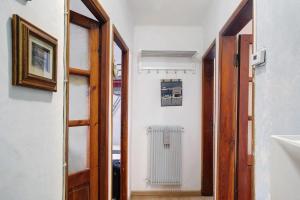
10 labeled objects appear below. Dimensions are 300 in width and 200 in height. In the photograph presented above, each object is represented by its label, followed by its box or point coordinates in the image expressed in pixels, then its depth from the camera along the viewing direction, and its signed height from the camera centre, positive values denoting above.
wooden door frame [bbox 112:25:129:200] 3.04 -0.34
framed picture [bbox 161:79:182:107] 3.70 +0.12
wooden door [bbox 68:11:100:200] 1.78 -0.07
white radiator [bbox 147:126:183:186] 3.63 -0.82
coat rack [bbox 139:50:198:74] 3.72 +0.58
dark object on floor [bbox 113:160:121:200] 3.13 -1.09
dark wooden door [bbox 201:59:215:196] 3.61 -0.41
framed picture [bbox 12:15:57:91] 0.78 +0.16
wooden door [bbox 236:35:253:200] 2.20 -0.25
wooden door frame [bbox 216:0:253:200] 2.41 -0.36
